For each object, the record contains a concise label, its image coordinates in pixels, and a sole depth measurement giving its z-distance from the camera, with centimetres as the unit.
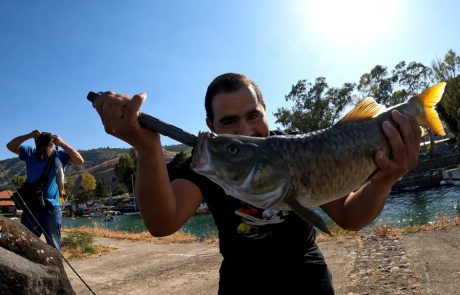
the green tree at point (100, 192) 12162
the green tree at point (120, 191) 12800
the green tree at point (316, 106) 7225
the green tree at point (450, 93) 4206
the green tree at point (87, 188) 11031
